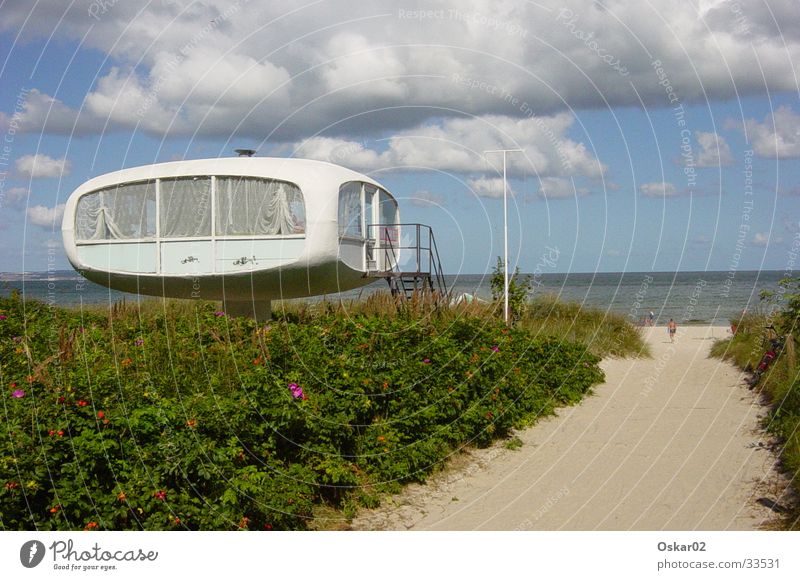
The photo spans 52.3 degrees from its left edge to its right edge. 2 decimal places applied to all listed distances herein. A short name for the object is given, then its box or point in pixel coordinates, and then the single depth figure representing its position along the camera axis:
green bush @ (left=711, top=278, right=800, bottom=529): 8.67
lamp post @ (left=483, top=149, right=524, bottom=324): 16.78
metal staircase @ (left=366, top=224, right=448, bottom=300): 16.97
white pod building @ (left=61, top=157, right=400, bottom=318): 14.34
